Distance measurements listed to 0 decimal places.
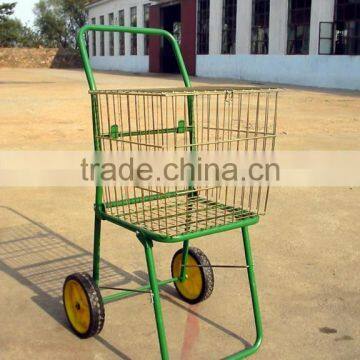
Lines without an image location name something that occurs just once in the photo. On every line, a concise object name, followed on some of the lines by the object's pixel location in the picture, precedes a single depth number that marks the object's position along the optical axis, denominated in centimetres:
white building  2191
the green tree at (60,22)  6712
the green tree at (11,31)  6147
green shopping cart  238
